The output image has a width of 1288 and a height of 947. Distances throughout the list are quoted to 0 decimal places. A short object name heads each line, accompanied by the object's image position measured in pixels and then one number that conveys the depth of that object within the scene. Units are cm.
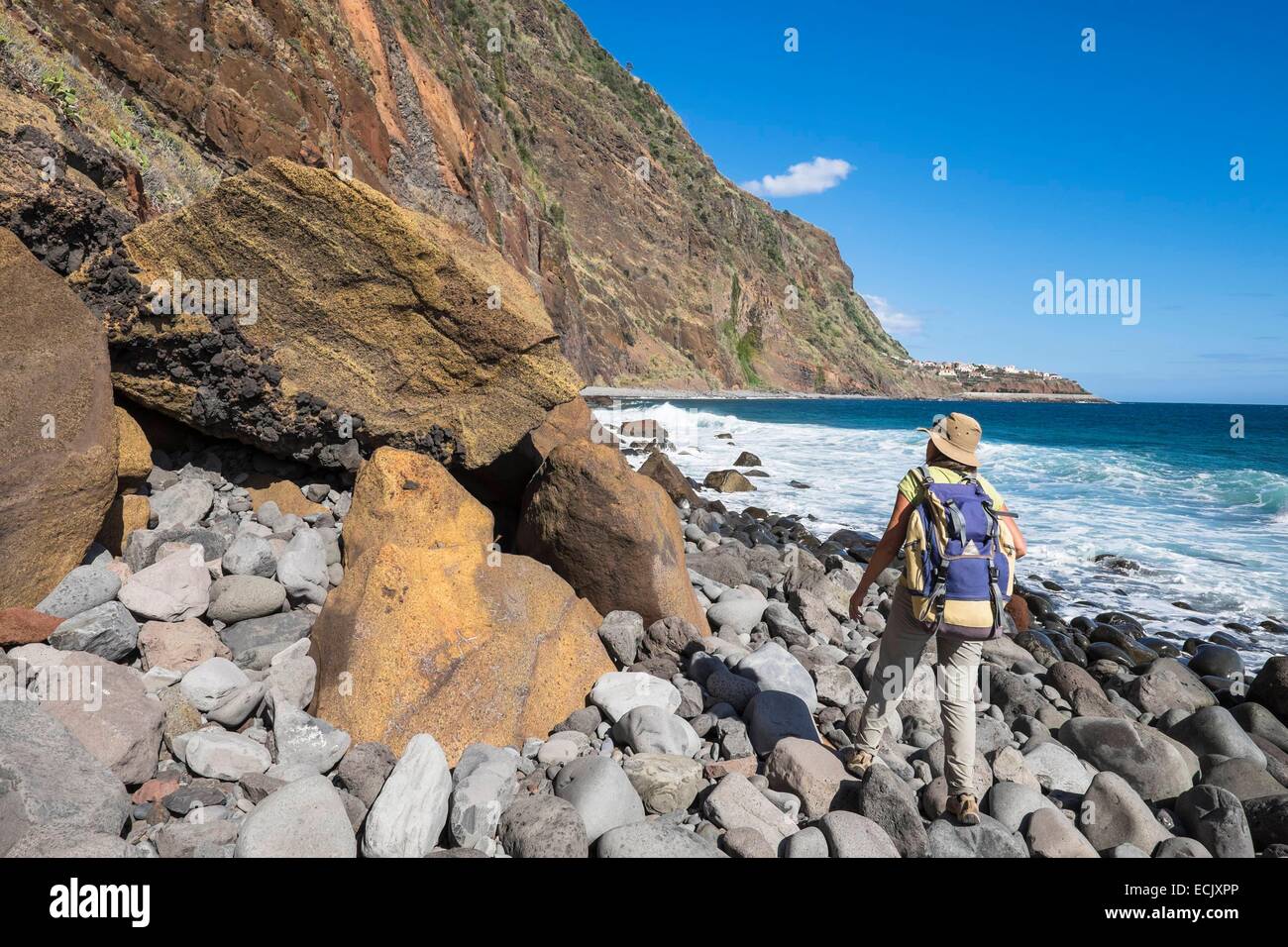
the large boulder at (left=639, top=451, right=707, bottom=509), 1204
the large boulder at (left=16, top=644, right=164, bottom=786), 302
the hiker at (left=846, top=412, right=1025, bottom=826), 322
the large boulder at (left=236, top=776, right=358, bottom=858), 273
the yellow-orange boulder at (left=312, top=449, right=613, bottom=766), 373
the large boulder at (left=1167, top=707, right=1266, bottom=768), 494
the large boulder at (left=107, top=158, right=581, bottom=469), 538
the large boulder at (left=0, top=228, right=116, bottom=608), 374
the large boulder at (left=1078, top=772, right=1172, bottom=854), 364
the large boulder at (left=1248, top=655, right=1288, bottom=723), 586
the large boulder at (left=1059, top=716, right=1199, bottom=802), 441
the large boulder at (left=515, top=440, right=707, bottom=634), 517
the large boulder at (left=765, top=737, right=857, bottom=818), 359
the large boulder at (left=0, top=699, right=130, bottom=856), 265
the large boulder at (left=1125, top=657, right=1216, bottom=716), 594
